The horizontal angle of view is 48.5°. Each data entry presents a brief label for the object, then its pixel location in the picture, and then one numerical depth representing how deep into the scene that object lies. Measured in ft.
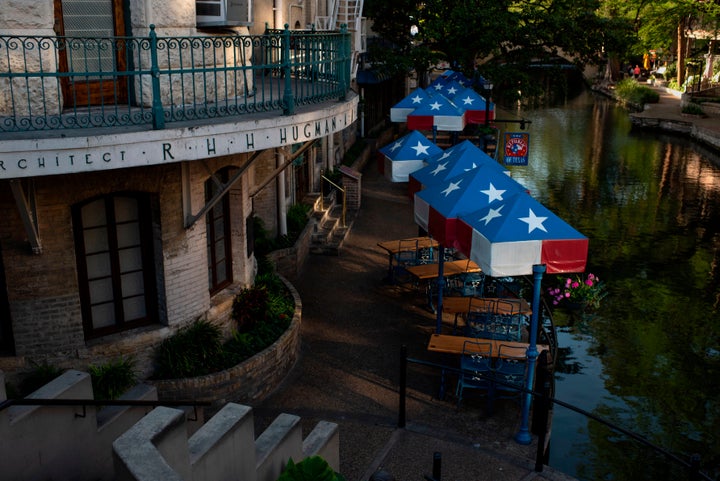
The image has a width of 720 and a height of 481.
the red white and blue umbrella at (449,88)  84.28
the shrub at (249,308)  43.65
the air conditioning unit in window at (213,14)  37.35
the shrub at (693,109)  160.04
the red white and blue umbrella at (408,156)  55.93
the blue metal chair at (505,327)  45.52
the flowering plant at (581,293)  59.16
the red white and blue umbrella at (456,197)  40.88
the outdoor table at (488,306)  48.14
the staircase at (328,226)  66.69
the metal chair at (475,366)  40.52
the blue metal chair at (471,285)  55.01
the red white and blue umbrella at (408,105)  73.20
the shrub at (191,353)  38.19
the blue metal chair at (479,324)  45.88
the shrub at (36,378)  34.91
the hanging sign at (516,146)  74.13
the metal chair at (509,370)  40.63
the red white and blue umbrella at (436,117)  70.03
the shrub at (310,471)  23.93
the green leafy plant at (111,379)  35.19
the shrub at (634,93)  183.11
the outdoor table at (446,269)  55.01
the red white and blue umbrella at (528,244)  35.40
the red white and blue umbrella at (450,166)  48.08
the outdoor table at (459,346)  41.11
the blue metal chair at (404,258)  60.08
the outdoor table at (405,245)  60.54
